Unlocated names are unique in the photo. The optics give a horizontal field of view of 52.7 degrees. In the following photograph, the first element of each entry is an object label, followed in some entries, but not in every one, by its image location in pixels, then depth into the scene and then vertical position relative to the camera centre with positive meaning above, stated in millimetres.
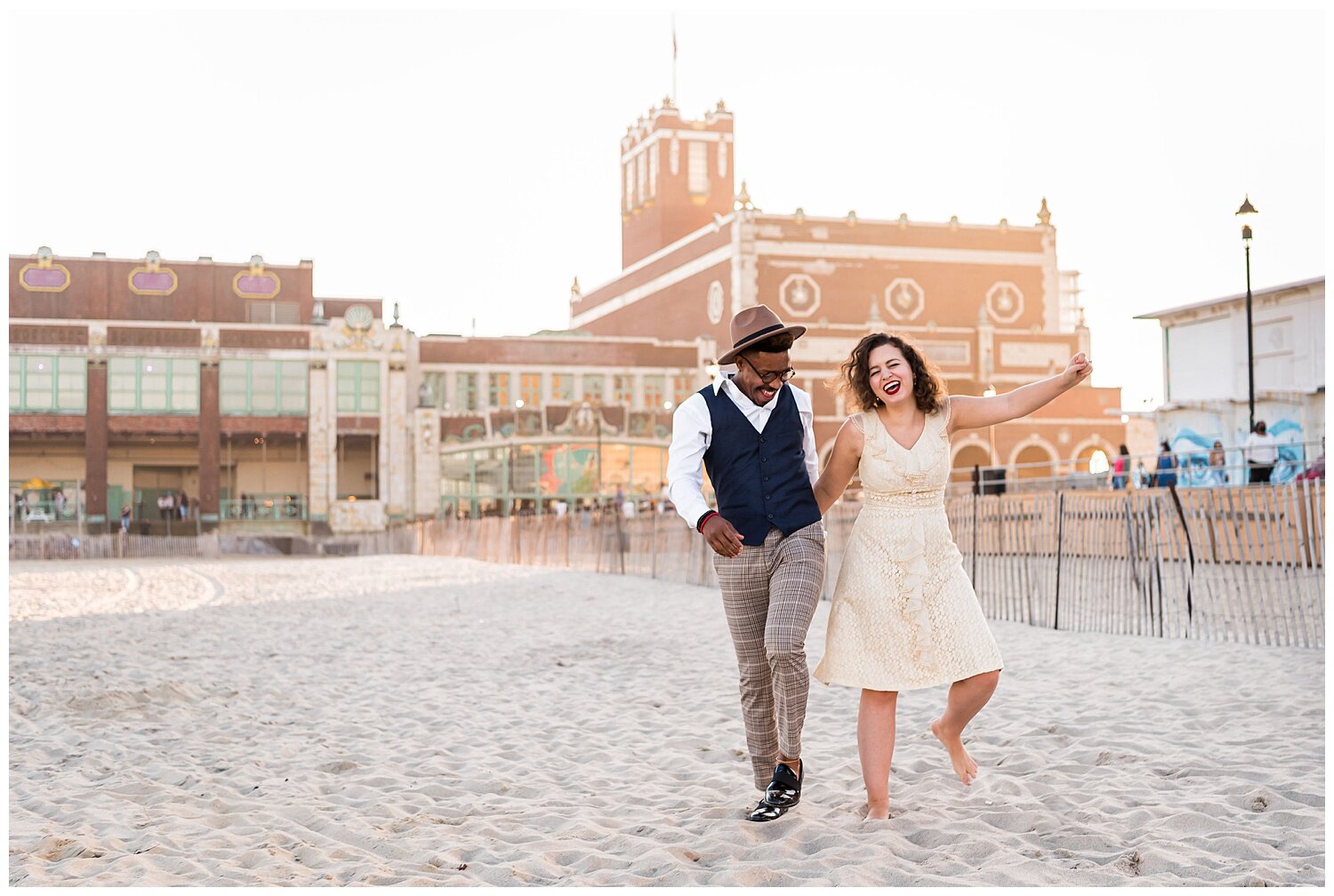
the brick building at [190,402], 48531 +2291
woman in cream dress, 5059 -392
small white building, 26516 +2000
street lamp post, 20719 +1806
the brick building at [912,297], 52750 +6772
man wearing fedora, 5160 -137
